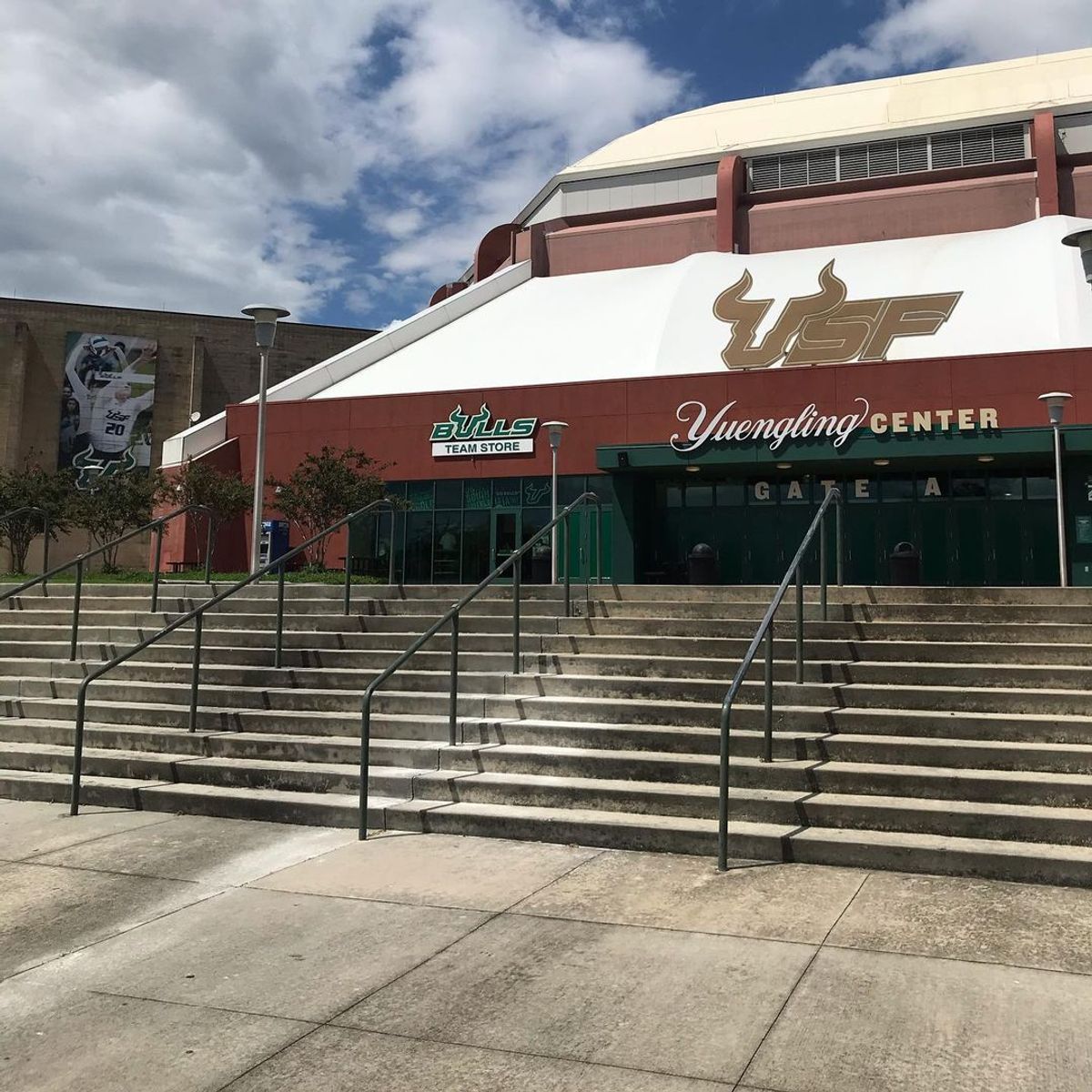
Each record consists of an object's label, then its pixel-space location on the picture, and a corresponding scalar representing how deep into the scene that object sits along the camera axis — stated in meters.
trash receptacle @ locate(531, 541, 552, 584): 19.13
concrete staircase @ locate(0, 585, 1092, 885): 6.67
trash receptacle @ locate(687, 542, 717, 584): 17.11
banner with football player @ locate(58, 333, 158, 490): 50.56
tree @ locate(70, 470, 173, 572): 22.78
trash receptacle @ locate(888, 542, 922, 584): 16.34
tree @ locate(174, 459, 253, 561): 24.42
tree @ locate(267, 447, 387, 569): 23.78
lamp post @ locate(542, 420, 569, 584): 20.60
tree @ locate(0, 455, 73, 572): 23.95
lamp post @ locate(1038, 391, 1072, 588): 17.31
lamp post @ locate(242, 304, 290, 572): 15.77
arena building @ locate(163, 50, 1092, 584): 23.33
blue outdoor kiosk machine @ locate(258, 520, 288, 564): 27.98
